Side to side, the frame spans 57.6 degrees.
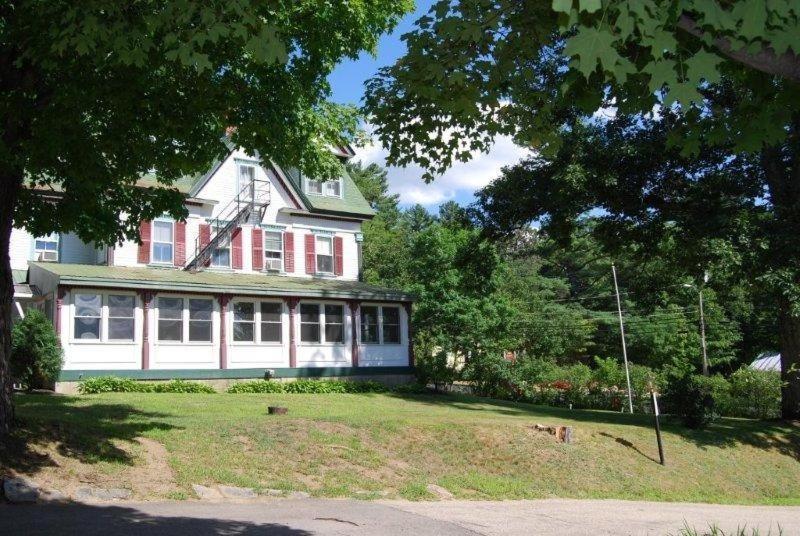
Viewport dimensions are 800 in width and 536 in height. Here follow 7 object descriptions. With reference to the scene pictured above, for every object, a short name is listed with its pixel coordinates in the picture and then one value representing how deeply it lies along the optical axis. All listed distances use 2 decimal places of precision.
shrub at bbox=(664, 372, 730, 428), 22.56
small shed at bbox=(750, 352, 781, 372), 49.42
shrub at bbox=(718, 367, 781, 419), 31.06
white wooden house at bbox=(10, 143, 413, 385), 25.14
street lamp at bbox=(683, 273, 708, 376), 48.81
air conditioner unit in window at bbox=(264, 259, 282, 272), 31.50
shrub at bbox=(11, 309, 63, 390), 22.17
